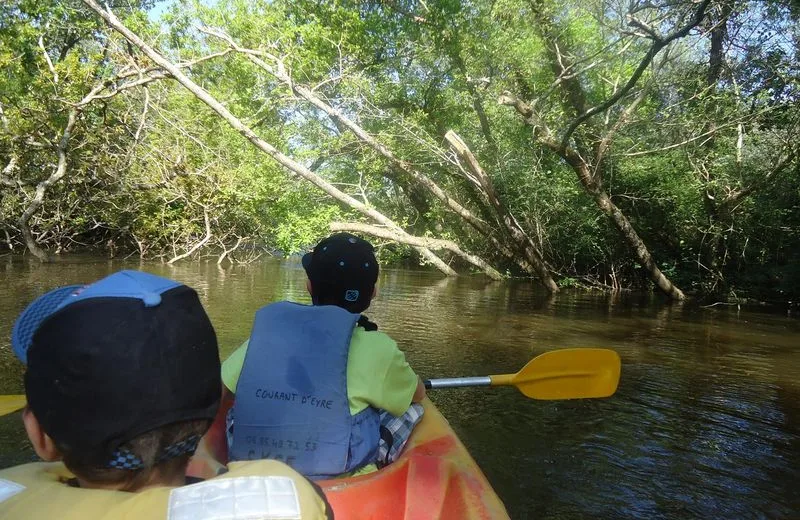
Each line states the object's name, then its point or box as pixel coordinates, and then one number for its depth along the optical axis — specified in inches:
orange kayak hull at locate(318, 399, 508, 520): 60.9
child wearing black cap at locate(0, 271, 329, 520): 28.7
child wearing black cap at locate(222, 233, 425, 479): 69.2
